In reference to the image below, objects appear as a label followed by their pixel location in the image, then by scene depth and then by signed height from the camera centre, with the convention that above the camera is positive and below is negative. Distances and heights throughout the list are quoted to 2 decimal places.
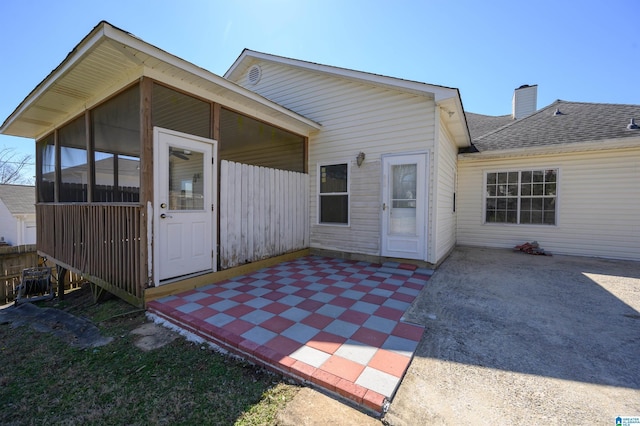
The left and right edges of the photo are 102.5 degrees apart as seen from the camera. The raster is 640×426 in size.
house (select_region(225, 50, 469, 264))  5.14 +1.05
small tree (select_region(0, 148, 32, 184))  22.27 +3.67
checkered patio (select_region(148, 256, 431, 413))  2.01 -1.28
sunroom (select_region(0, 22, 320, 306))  3.39 +0.63
